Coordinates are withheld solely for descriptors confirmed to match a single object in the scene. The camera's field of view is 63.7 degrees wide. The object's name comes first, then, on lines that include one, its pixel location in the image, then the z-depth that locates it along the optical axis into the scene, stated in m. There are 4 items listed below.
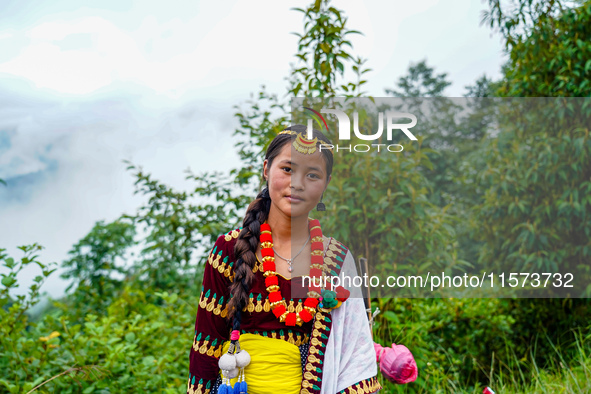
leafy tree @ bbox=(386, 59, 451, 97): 20.86
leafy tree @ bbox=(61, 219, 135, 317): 4.91
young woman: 1.64
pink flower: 2.07
